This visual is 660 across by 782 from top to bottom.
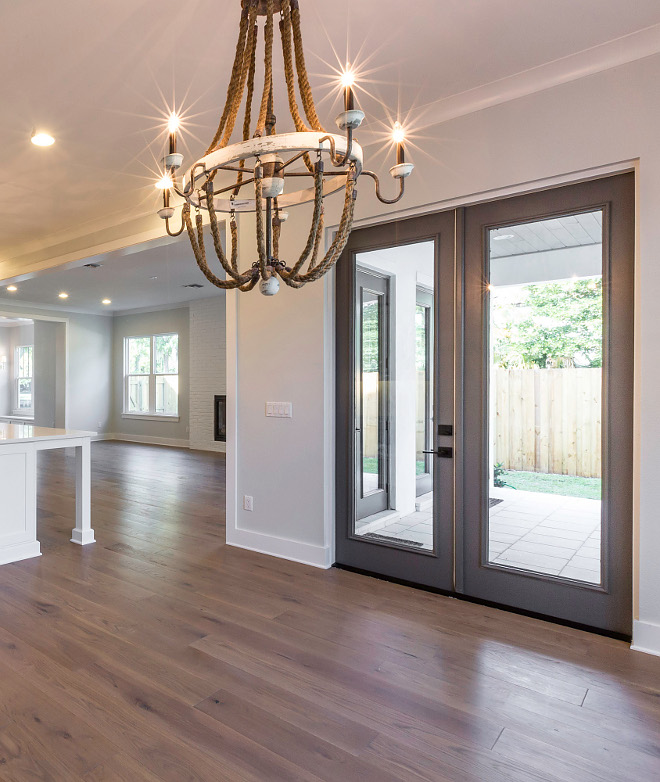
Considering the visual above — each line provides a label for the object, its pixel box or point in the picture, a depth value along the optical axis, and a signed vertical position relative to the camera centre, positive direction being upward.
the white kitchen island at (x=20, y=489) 3.62 -0.70
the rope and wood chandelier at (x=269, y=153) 1.38 +0.63
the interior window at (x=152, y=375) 10.75 +0.25
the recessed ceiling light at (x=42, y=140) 3.30 +1.55
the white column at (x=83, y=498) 4.09 -0.85
